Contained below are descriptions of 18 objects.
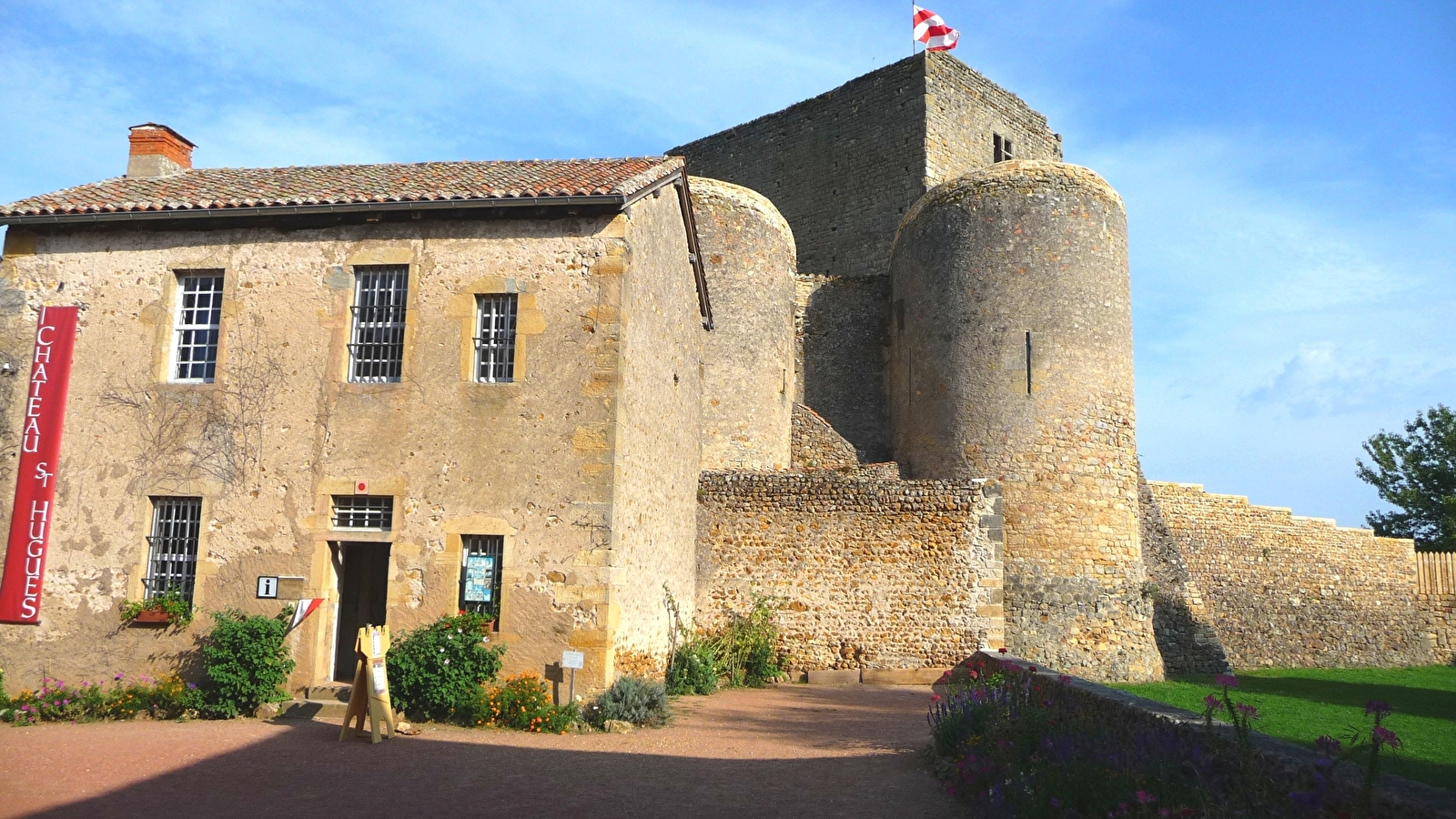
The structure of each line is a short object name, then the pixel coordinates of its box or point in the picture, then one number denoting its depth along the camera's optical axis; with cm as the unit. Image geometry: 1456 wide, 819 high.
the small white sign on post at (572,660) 1087
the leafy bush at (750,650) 1594
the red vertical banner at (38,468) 1201
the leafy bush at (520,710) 1071
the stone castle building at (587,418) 1169
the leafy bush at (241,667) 1108
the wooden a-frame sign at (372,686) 991
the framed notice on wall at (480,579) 1140
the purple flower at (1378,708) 482
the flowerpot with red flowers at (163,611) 1169
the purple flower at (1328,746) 509
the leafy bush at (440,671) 1083
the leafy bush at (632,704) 1098
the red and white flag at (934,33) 2816
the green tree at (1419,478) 3184
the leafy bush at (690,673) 1444
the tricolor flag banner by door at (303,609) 1145
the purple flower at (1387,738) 453
